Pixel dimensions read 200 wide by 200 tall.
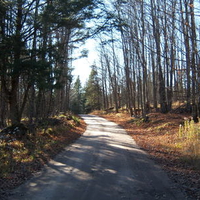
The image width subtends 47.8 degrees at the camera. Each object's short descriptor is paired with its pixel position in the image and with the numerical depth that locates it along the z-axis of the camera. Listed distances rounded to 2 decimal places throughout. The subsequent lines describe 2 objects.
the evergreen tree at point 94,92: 60.03
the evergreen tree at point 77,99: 64.25
